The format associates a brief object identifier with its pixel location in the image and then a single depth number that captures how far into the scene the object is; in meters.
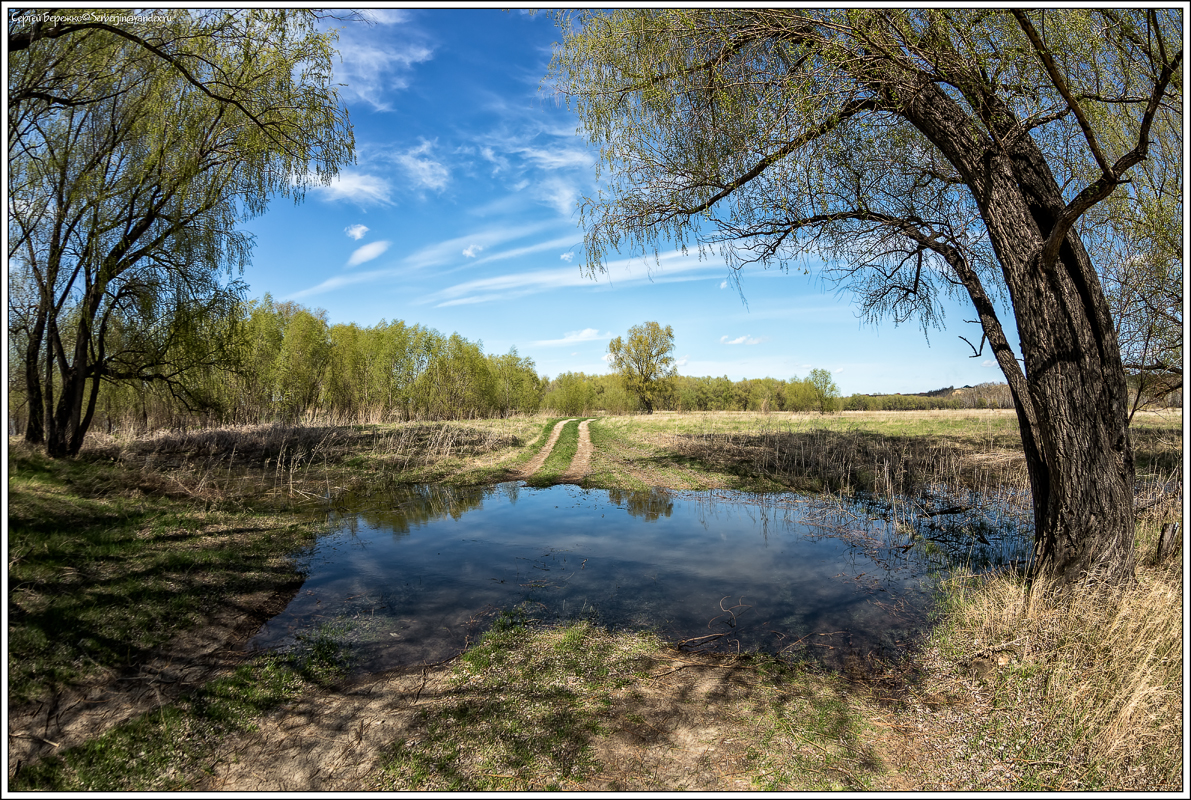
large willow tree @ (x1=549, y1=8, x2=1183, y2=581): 4.18
